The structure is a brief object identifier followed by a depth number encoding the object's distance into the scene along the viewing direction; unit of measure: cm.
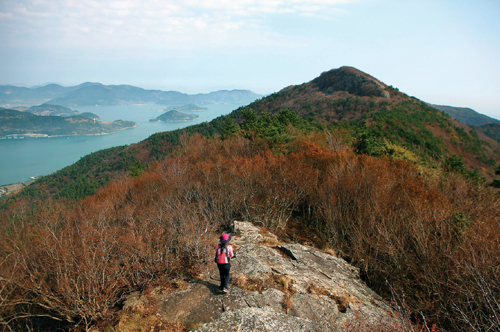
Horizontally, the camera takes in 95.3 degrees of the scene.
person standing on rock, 764
